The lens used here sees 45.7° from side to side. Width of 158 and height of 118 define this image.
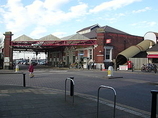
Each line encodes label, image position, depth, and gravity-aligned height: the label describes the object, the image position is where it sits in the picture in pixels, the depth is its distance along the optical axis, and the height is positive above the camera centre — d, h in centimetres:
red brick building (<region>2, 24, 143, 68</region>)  3322 +349
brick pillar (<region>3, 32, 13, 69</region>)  3312 +187
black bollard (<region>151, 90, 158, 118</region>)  480 -108
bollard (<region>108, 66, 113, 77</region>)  1747 -79
